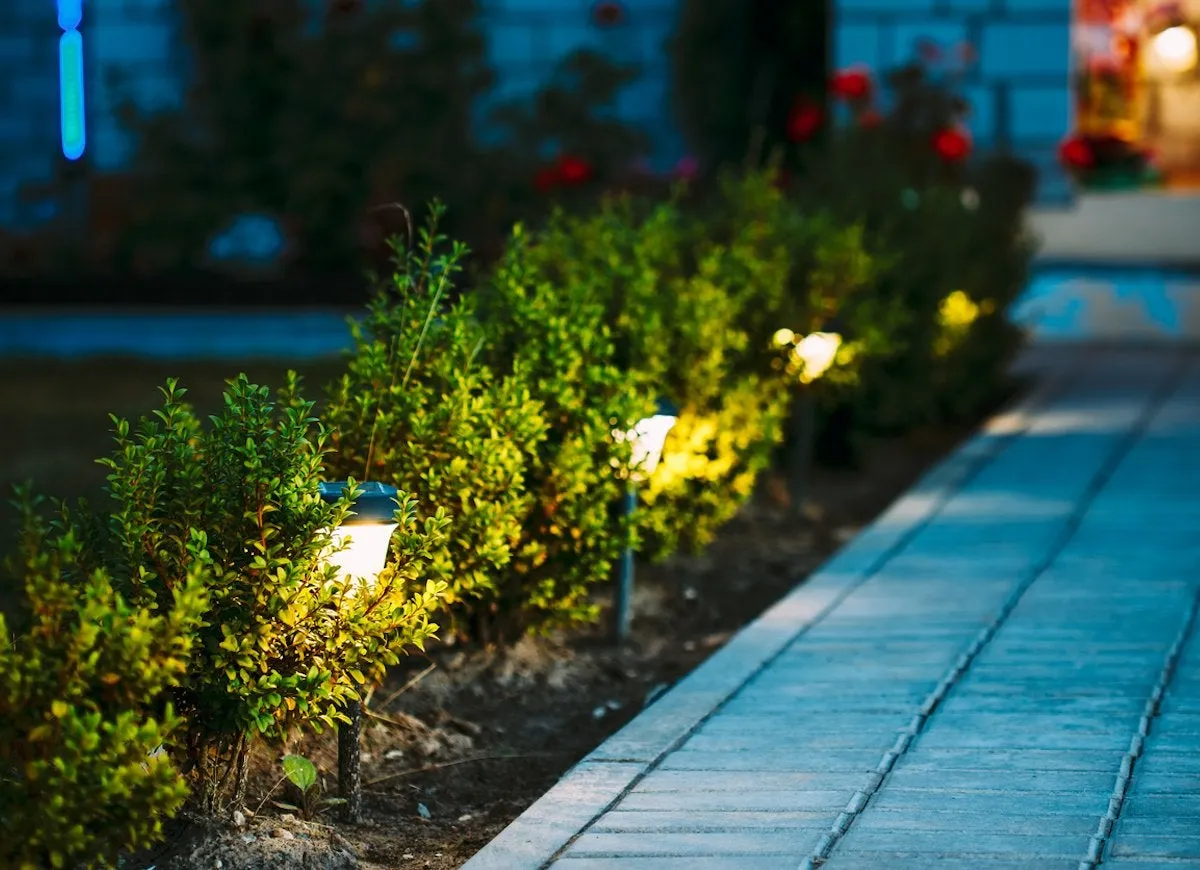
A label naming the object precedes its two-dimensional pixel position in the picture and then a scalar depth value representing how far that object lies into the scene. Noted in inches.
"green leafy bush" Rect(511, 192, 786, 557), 490.3
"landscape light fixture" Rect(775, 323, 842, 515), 598.3
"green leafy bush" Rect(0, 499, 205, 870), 266.8
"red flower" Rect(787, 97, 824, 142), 1077.6
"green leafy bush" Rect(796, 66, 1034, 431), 720.8
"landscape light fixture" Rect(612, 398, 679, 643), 443.9
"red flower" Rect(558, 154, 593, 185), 1036.8
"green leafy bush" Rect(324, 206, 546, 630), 381.6
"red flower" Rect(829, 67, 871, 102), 1029.6
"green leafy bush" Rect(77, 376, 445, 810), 312.1
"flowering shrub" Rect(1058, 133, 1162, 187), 1120.6
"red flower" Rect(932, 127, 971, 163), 959.0
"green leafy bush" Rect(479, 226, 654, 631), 428.8
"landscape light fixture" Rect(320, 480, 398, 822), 324.0
